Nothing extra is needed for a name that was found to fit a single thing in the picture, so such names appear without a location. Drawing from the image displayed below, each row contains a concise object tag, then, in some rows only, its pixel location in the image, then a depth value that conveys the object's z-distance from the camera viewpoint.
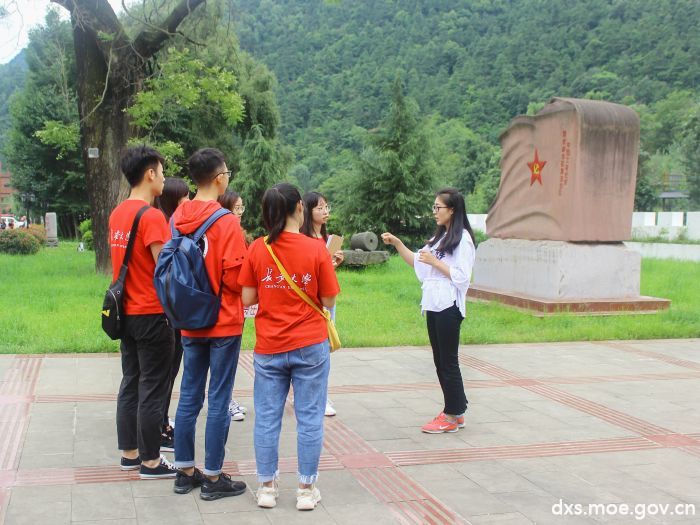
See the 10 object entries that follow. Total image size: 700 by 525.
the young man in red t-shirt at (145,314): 4.06
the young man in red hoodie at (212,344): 3.85
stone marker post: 30.64
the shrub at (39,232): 25.58
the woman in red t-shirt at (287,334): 3.71
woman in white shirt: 5.03
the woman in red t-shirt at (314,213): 4.70
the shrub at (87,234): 29.09
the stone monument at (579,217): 10.99
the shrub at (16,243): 22.58
